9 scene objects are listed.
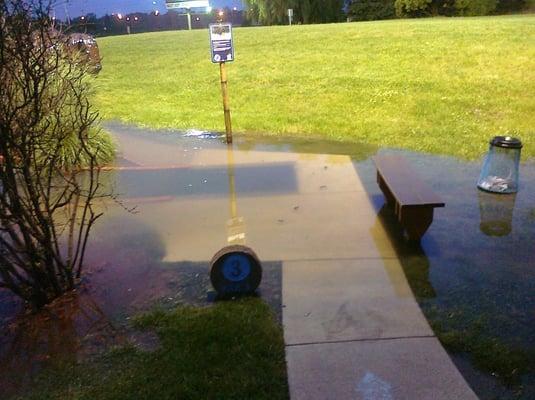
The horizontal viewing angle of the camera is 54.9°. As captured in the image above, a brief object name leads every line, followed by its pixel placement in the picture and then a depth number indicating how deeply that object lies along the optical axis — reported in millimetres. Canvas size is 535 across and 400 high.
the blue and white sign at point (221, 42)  8134
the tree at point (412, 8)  36719
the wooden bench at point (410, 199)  4633
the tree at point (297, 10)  38188
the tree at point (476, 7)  34656
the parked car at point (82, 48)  9098
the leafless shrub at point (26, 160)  3535
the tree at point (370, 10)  39938
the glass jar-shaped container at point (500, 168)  6121
